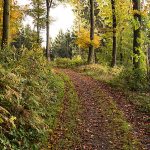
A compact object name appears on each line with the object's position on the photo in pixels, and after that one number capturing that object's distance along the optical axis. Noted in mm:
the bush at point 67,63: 21148
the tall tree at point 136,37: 12203
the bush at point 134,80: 11130
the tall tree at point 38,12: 24378
